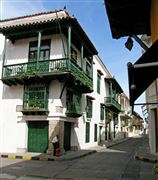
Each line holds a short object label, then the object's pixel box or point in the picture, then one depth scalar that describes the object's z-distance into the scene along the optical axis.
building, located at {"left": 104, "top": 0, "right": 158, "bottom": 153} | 2.15
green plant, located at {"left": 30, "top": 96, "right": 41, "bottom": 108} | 10.86
